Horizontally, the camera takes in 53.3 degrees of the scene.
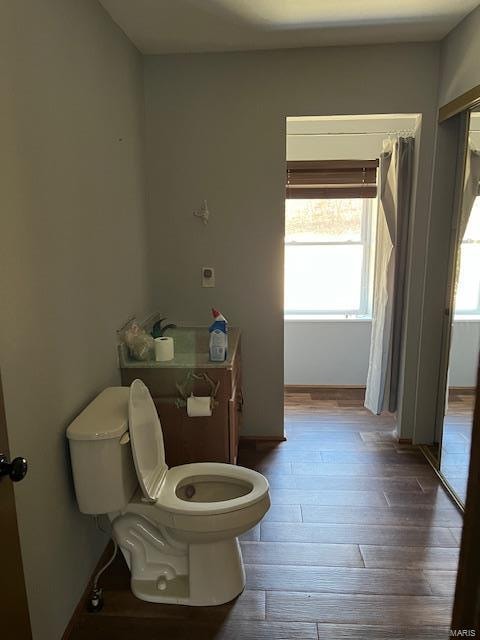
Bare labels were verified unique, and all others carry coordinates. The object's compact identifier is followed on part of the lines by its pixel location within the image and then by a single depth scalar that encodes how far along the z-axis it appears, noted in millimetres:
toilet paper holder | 2420
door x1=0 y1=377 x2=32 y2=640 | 1133
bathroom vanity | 2426
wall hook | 3013
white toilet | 1775
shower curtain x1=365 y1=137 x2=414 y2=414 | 3078
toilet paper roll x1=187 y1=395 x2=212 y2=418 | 2359
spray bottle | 2431
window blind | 3910
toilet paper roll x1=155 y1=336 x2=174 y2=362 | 2469
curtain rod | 3867
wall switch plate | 3096
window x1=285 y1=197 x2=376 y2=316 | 4199
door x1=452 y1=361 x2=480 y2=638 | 843
